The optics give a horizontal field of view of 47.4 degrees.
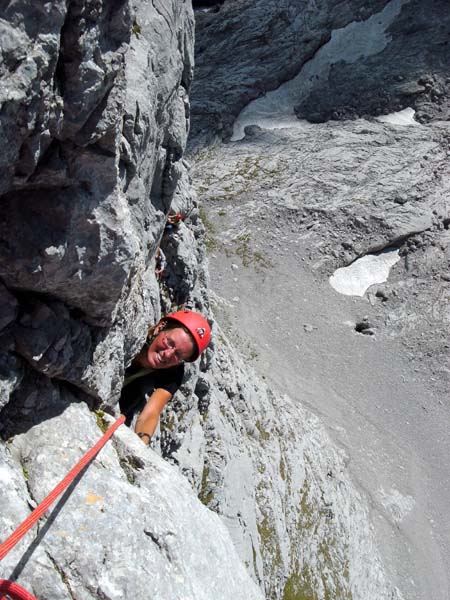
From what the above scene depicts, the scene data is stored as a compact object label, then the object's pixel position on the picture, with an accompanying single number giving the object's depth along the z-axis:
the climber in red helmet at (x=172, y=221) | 8.30
